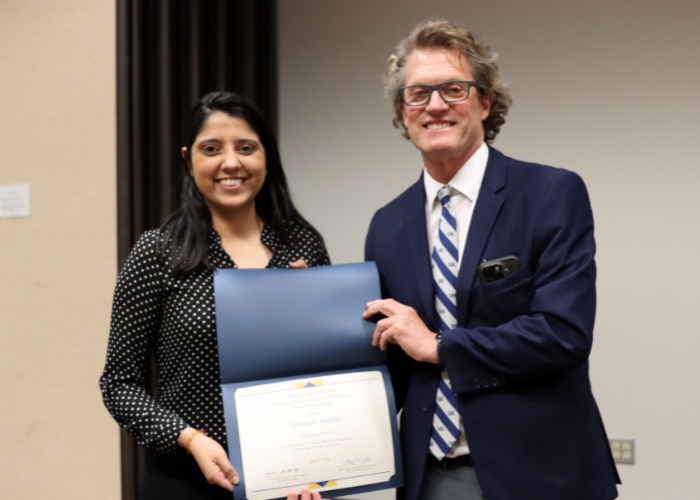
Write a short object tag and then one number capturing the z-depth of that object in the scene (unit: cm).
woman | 164
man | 149
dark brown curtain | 299
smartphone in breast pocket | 153
